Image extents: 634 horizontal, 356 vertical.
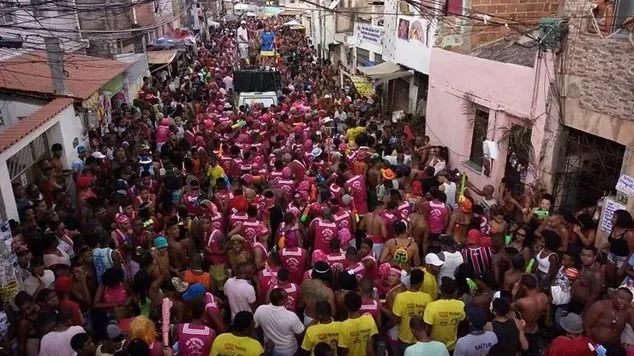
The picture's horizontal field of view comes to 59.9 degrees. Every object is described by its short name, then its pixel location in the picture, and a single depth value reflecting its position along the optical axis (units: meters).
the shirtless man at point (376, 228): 7.65
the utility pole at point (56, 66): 11.27
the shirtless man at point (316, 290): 5.68
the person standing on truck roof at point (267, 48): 26.95
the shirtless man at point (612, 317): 5.22
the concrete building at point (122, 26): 19.39
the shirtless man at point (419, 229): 7.79
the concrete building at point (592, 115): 7.70
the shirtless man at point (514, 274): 6.19
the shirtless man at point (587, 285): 5.91
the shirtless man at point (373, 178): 9.87
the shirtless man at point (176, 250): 6.96
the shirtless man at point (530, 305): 5.56
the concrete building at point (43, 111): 8.70
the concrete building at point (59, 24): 15.94
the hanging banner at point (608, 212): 7.82
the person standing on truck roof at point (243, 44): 30.47
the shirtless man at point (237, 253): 6.61
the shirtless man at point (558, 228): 7.12
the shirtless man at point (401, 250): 6.62
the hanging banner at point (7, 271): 6.43
